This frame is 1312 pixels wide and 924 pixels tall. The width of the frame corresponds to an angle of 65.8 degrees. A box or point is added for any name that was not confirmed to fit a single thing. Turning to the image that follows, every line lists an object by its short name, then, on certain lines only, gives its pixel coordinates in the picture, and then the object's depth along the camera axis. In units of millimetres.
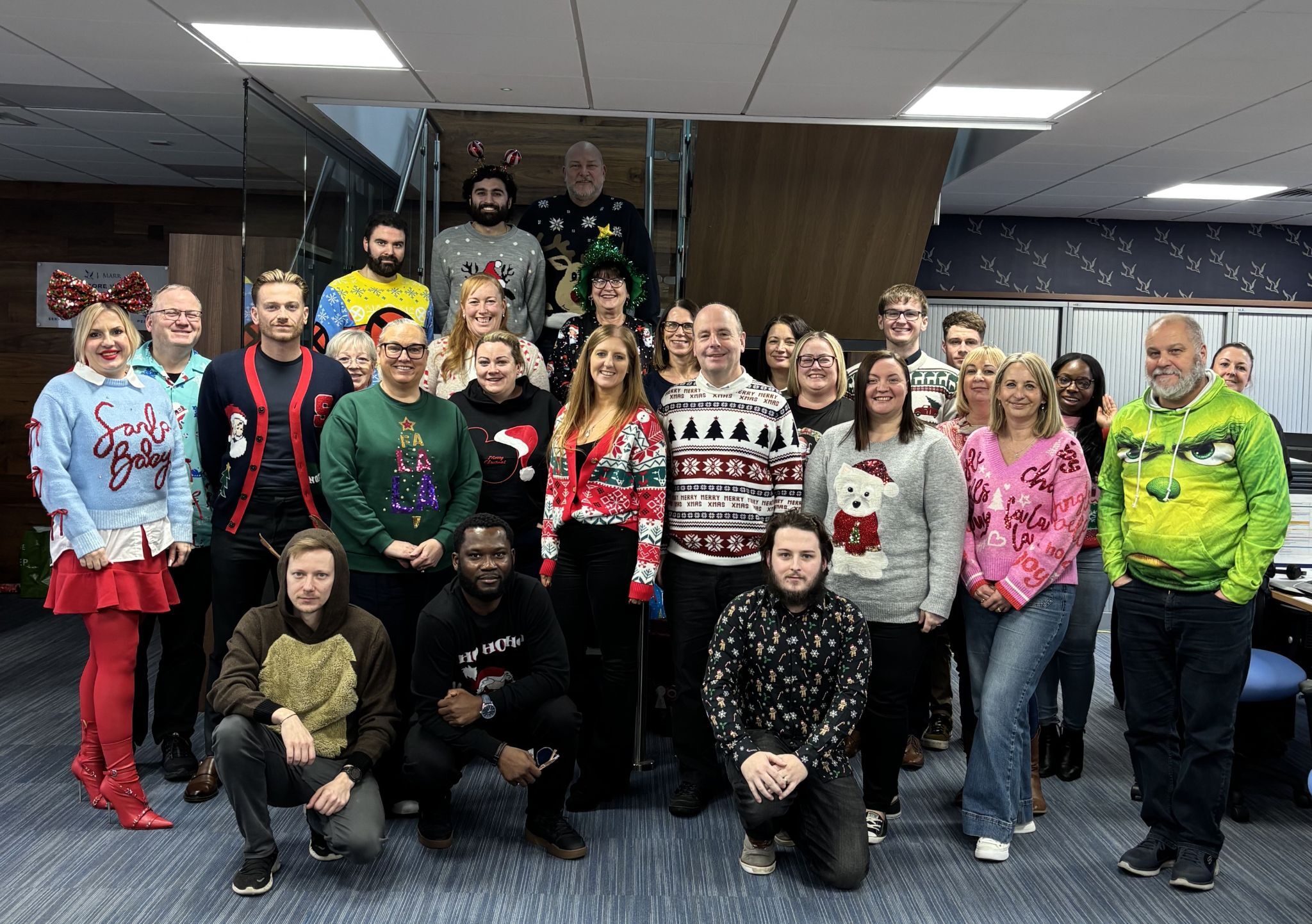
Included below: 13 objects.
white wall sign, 7438
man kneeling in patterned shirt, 2850
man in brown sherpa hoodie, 2781
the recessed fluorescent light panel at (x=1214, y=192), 6914
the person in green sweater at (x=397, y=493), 3186
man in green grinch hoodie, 2754
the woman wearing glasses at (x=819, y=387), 3480
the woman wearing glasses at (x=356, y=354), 3793
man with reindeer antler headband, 4531
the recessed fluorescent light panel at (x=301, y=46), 3918
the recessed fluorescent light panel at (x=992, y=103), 4535
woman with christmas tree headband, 4043
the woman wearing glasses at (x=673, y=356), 3932
